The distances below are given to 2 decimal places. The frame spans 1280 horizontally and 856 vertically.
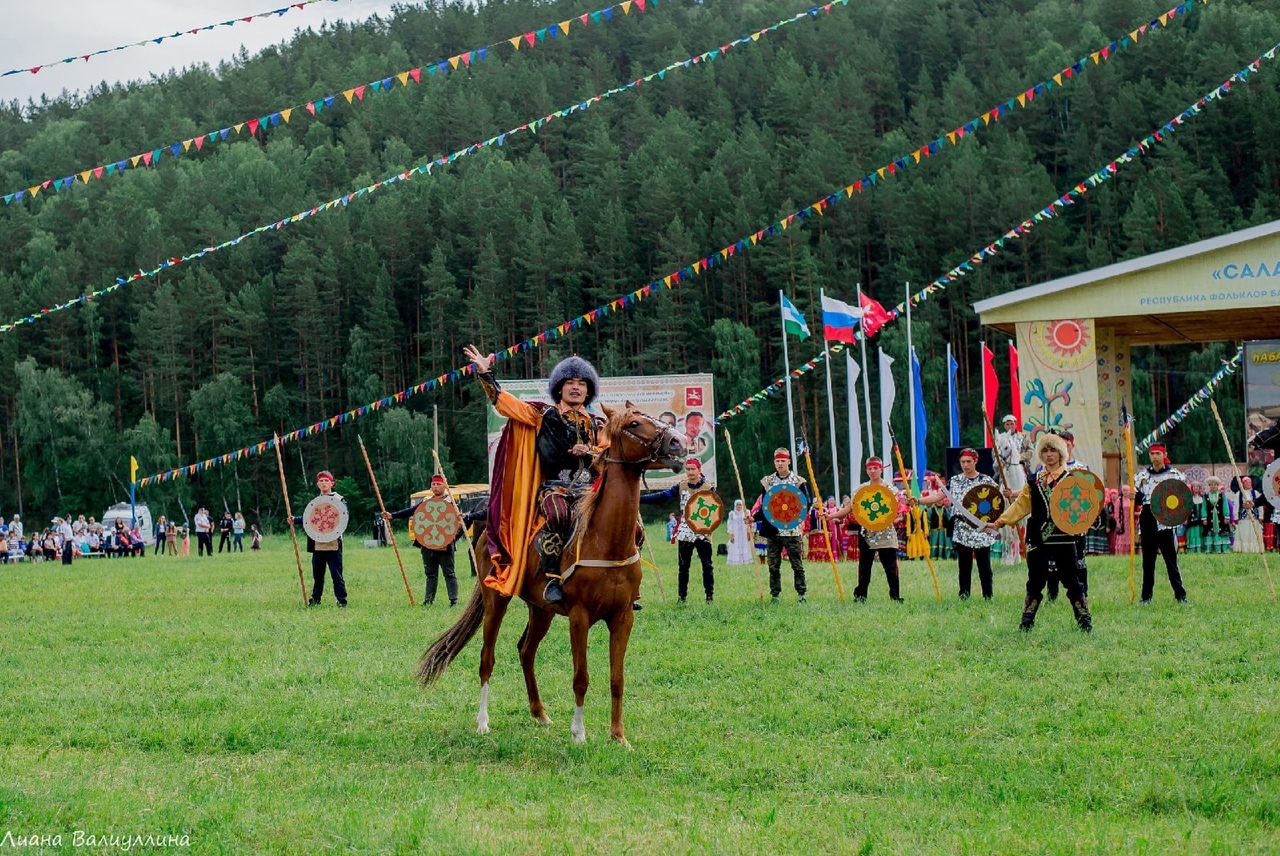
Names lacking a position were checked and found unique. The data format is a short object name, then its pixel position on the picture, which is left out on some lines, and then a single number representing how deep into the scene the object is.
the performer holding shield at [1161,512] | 15.43
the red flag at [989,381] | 30.41
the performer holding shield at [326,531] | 18.55
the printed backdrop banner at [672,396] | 37.28
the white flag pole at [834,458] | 32.64
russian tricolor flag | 30.78
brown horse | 8.74
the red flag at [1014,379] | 30.19
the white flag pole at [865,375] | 30.34
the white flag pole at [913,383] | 30.83
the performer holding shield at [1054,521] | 12.81
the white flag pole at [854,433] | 29.41
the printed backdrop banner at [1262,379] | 31.05
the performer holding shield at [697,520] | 17.48
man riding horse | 9.41
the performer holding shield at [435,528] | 18.27
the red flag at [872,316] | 30.11
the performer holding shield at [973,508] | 16.33
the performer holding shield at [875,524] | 16.41
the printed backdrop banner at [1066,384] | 28.56
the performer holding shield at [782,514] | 16.89
